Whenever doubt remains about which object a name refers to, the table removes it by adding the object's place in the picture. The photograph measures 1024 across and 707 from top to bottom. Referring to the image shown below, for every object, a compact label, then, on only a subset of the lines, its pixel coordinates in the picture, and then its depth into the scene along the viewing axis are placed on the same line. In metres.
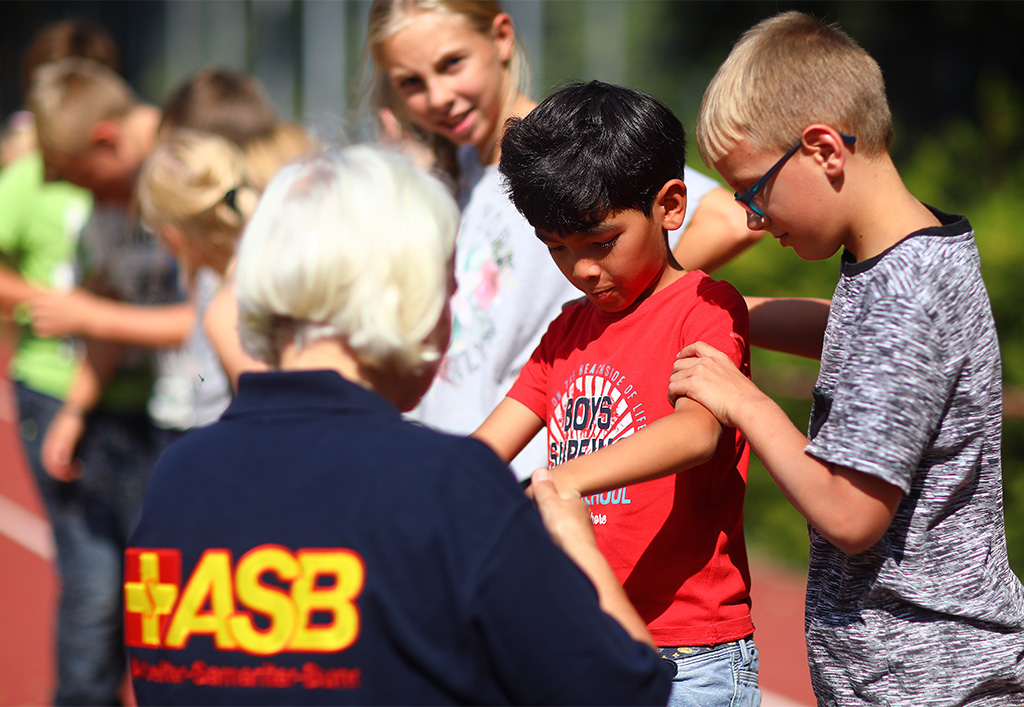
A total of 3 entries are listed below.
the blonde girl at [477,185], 6.28
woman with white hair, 5.58
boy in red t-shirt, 5.90
